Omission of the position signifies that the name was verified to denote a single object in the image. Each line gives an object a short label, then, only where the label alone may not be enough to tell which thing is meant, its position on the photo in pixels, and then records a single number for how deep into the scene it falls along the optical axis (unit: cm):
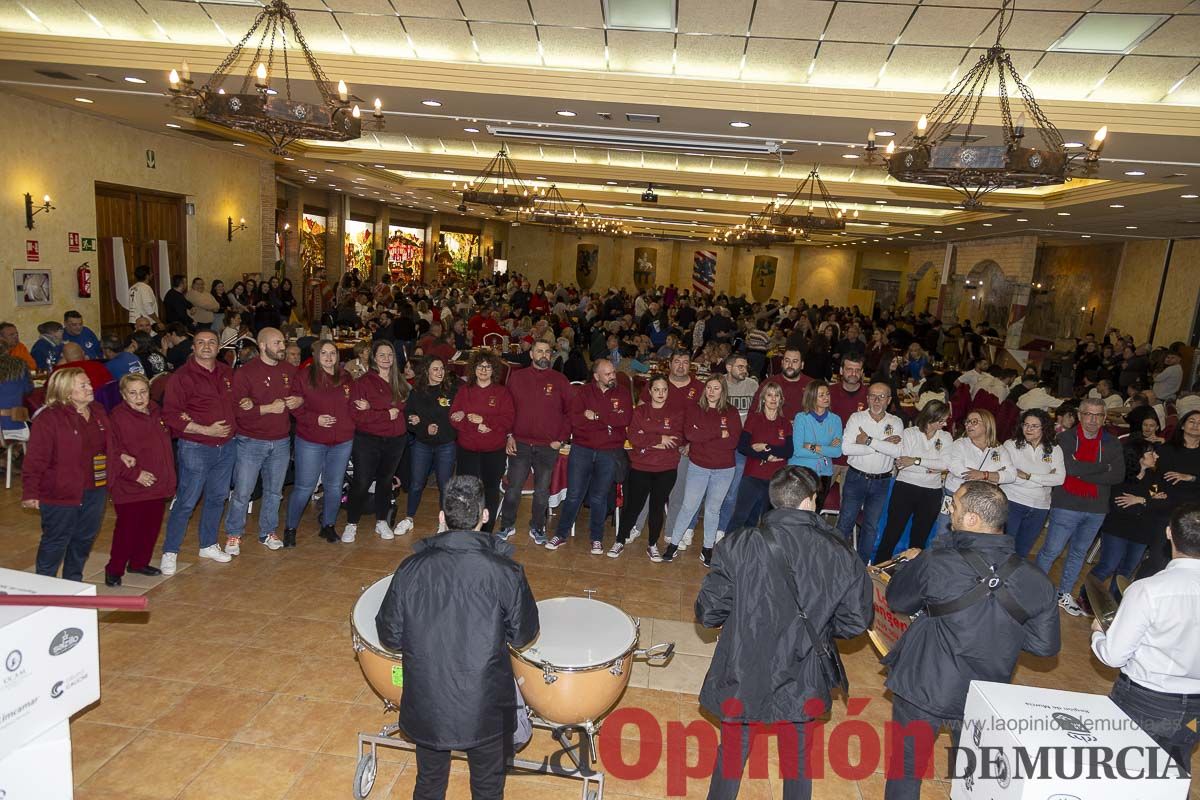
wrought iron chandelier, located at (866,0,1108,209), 423
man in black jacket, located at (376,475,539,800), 243
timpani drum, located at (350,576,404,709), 288
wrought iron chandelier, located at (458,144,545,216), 1053
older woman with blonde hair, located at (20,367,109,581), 413
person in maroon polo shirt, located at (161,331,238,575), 491
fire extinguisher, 1043
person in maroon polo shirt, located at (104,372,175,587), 445
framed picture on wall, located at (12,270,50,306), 941
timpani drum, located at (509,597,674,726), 293
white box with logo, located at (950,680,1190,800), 238
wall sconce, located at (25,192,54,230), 944
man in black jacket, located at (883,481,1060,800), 269
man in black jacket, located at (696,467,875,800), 265
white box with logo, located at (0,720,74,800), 231
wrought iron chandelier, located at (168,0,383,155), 459
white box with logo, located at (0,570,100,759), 224
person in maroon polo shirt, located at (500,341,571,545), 585
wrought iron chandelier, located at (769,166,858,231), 1038
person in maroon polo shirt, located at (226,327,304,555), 527
